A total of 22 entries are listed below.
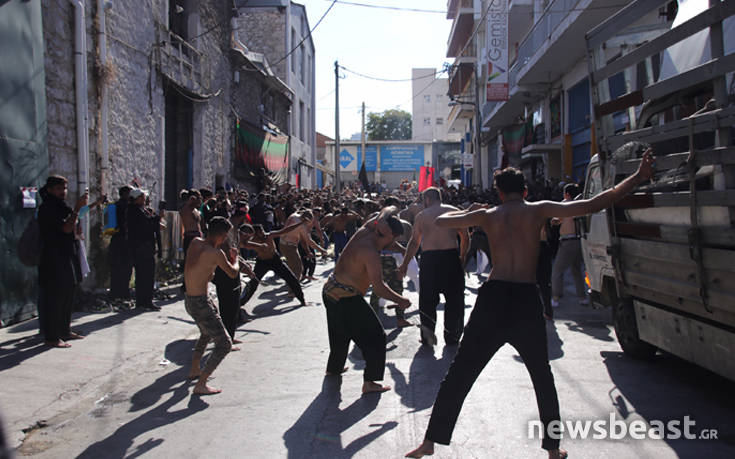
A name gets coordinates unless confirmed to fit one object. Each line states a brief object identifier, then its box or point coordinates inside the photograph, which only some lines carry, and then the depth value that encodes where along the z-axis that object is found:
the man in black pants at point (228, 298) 6.46
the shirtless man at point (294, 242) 10.46
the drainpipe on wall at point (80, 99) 9.09
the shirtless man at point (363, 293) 4.88
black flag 25.70
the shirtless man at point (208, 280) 5.19
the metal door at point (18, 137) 7.23
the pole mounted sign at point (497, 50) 21.58
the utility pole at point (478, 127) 25.41
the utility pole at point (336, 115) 32.03
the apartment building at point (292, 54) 29.42
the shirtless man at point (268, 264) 8.59
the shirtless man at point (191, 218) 9.09
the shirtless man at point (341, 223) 13.42
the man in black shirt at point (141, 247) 8.77
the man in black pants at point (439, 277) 6.51
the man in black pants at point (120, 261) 8.84
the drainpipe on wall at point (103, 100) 9.94
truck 3.91
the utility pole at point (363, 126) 43.88
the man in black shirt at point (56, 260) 6.49
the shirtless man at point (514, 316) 3.47
